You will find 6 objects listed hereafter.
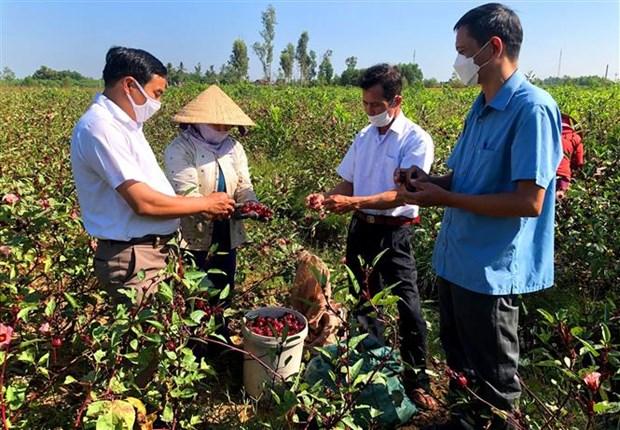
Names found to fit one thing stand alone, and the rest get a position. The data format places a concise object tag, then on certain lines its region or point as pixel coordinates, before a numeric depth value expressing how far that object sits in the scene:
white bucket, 2.23
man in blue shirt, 1.55
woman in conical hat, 2.35
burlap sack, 2.67
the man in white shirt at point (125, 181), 1.71
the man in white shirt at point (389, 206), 2.28
